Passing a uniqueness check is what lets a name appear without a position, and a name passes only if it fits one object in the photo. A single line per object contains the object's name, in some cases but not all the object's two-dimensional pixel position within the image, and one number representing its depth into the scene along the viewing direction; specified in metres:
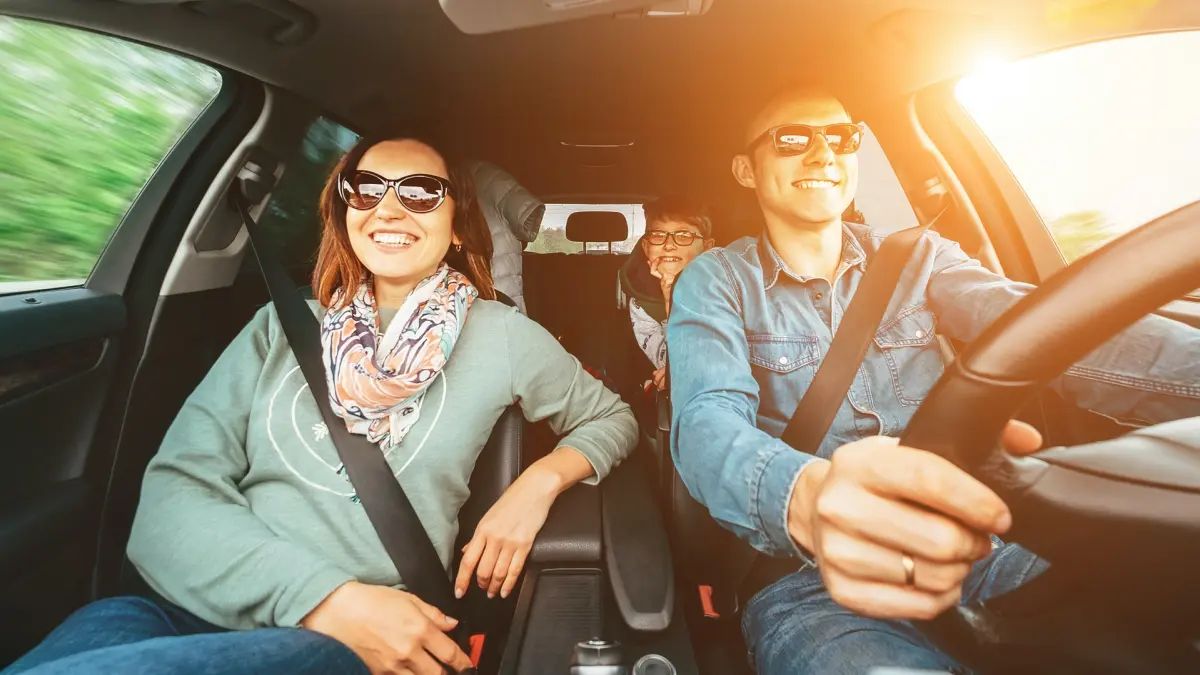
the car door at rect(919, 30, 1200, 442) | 1.31
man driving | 0.52
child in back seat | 2.27
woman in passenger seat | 0.97
